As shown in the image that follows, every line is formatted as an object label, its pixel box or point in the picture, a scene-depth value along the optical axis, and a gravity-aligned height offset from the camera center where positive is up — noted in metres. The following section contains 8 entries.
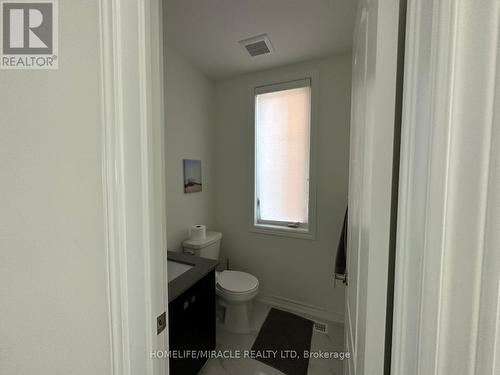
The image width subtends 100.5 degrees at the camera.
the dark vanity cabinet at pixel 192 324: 1.11 -0.90
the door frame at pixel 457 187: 0.29 -0.01
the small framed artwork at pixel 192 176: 2.03 +0.00
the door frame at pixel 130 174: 0.53 +0.01
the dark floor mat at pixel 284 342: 1.53 -1.37
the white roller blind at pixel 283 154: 2.11 +0.25
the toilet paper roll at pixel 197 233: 2.00 -0.55
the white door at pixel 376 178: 0.46 +0.00
